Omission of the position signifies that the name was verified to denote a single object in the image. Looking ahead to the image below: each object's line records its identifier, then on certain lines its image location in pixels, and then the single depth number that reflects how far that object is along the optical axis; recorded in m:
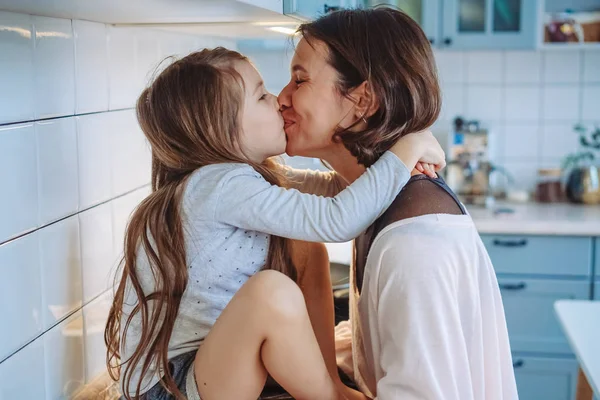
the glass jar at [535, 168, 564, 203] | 3.36
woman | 1.15
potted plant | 3.27
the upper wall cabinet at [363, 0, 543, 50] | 3.14
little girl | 1.16
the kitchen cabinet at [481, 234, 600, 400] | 2.98
